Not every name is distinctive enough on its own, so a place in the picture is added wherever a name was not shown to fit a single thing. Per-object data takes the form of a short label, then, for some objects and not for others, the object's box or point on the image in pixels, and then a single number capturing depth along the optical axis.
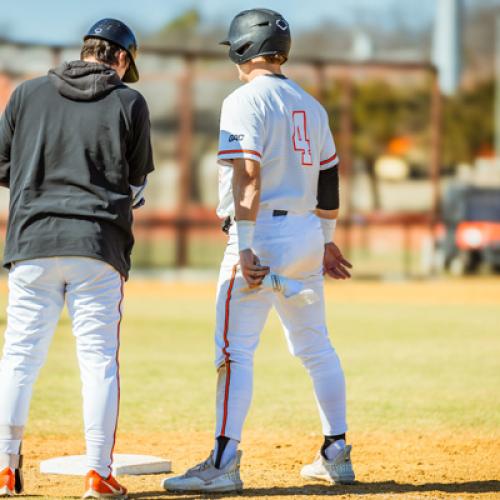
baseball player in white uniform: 10.91
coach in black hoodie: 10.34
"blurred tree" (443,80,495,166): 133.25
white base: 12.05
